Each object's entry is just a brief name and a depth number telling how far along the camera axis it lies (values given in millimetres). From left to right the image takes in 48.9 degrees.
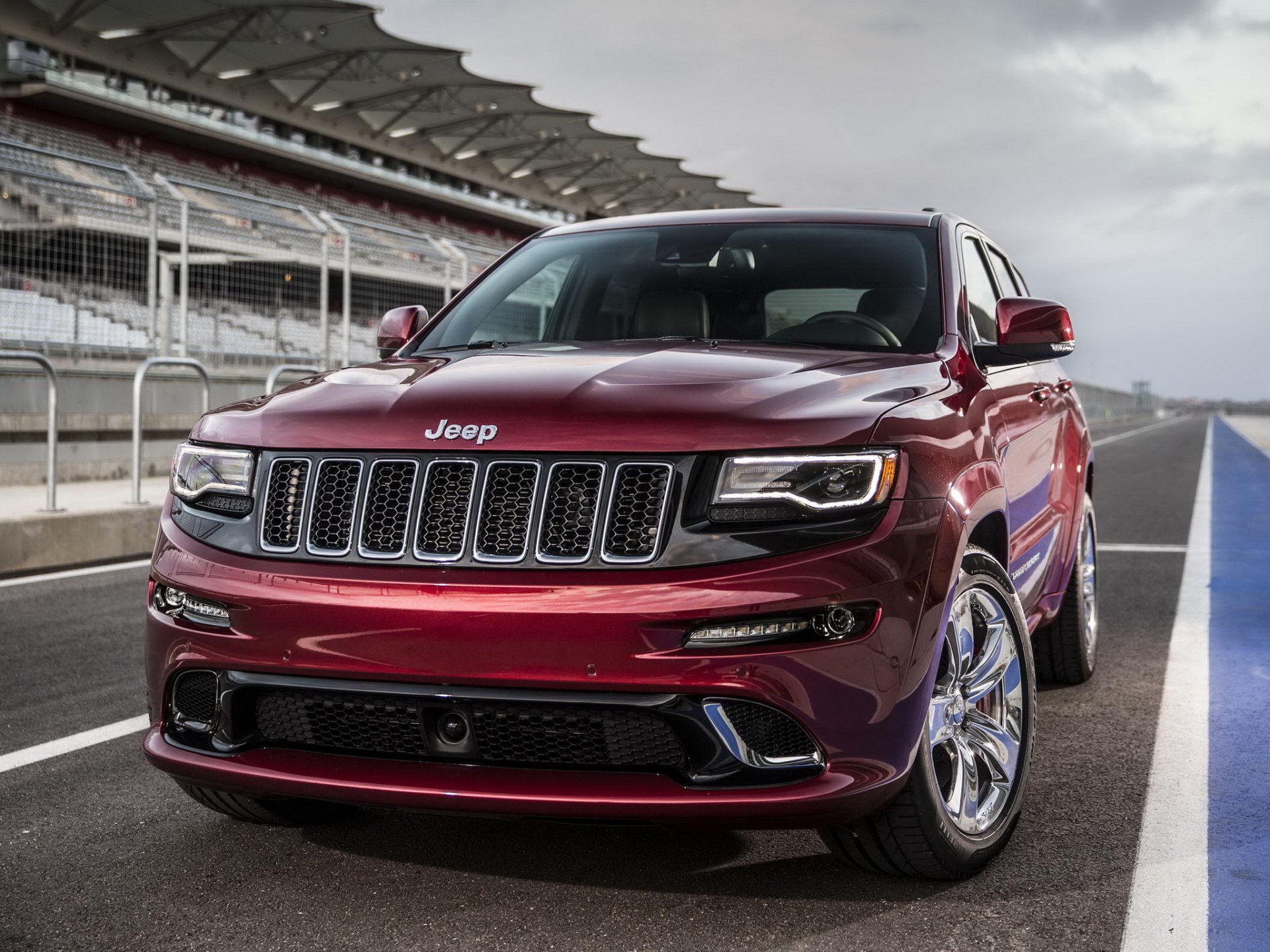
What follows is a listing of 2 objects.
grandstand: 13328
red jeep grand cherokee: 2723
